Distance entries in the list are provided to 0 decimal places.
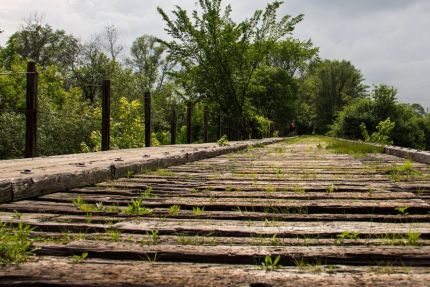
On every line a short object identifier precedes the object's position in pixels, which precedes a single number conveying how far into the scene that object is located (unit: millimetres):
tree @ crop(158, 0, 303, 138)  18844
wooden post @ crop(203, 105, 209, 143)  13223
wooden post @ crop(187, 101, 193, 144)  12067
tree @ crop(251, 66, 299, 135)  39094
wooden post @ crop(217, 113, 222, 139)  15719
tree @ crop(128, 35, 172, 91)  50125
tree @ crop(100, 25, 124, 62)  43519
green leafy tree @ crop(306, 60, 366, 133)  64188
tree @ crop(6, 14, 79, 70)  38438
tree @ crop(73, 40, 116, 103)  39500
